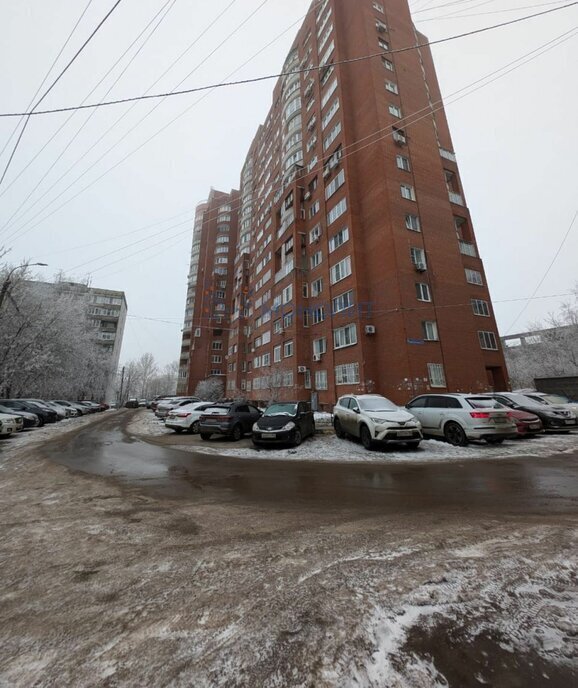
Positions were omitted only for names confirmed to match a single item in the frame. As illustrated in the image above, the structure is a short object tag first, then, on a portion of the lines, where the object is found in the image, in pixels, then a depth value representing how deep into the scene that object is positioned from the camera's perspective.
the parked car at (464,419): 9.60
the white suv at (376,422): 9.19
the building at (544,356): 31.36
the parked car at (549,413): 12.16
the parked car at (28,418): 16.55
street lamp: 15.32
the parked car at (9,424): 13.47
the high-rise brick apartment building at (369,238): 20.48
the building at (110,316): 67.88
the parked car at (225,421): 12.41
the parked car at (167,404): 21.87
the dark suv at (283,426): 10.10
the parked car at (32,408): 19.73
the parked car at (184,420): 14.79
